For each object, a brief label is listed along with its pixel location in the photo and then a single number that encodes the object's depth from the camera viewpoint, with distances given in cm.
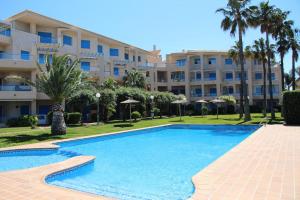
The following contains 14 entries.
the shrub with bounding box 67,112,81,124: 2871
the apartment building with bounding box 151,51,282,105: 5222
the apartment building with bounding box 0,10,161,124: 3028
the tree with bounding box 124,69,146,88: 4216
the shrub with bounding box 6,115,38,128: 2767
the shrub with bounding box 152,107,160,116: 3764
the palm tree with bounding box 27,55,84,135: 1978
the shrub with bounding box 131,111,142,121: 3259
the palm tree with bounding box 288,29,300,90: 3316
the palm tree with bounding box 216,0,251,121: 3022
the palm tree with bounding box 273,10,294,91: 3061
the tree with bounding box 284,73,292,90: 7686
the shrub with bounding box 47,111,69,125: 2868
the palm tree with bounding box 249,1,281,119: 2995
